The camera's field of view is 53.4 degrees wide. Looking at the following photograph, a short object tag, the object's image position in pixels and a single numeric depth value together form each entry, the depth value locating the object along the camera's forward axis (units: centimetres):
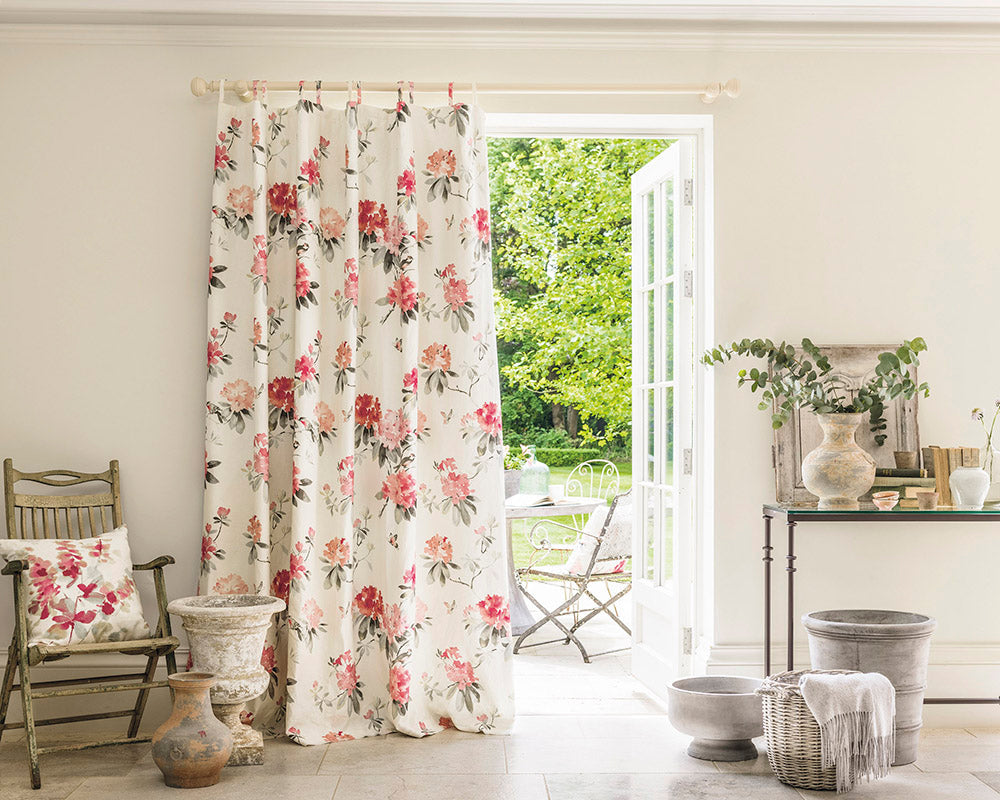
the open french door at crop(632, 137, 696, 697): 414
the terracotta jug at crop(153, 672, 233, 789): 316
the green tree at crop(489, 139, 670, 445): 981
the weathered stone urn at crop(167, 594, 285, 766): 338
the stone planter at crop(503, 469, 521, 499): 606
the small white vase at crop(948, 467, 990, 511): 365
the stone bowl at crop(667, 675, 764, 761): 341
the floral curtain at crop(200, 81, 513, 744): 374
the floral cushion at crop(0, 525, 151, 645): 342
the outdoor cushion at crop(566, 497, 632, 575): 540
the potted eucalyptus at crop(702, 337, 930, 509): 365
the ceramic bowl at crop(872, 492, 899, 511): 360
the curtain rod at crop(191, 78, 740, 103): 379
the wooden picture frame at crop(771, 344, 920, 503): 398
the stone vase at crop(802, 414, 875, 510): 364
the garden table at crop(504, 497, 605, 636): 545
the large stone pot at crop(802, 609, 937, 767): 342
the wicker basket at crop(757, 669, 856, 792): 315
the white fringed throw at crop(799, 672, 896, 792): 311
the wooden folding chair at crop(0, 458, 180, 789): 330
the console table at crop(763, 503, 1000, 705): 357
